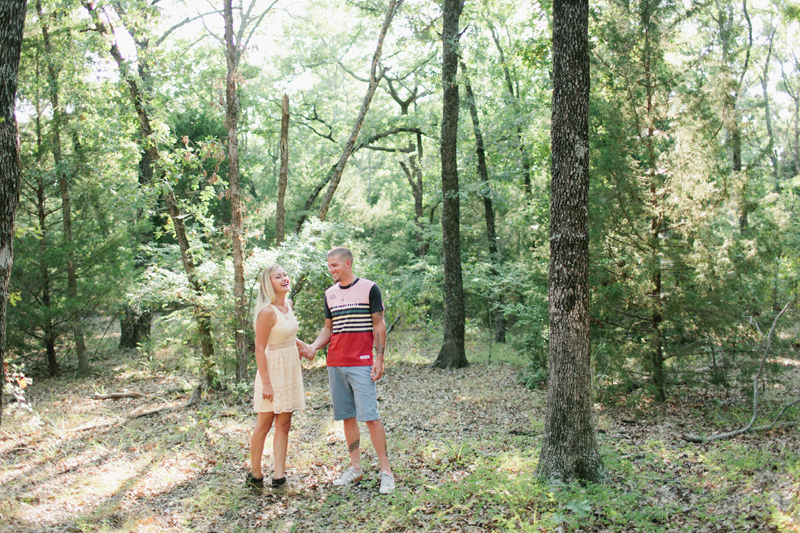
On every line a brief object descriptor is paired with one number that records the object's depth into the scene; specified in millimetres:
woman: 4574
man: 4703
